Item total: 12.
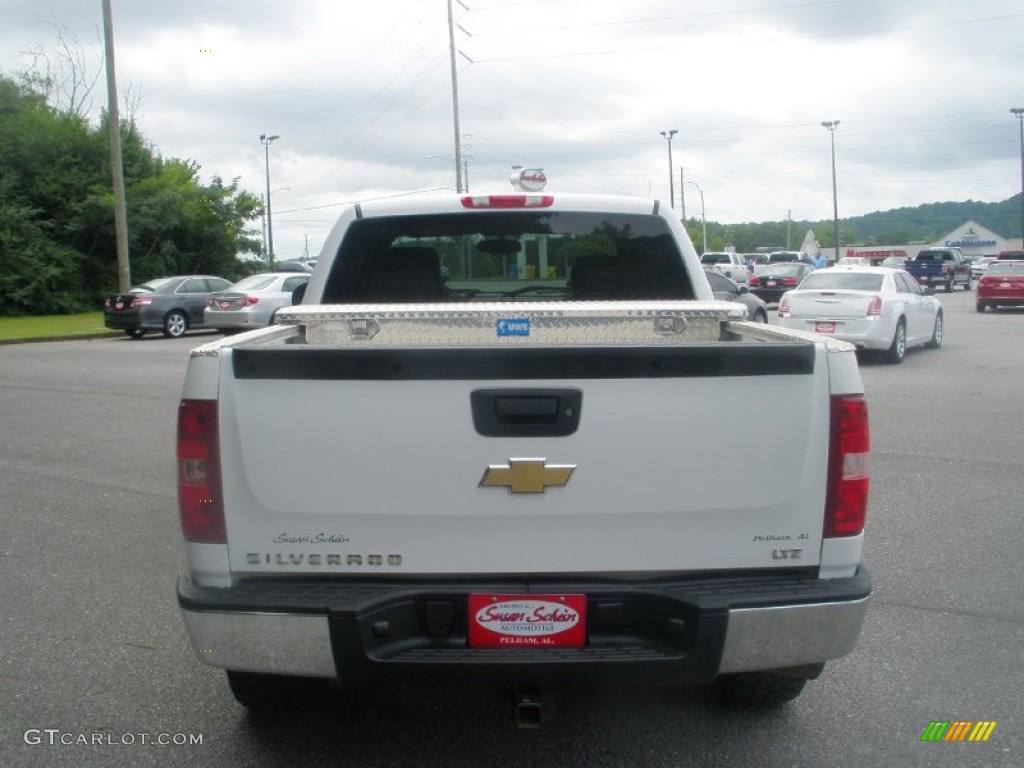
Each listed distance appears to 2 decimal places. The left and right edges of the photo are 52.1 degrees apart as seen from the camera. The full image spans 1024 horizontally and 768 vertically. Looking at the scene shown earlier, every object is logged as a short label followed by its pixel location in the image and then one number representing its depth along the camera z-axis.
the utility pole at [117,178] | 26.66
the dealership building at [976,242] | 90.12
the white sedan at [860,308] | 15.72
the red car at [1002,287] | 28.75
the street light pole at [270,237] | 52.96
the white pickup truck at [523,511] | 3.03
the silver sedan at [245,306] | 23.31
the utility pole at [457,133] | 42.16
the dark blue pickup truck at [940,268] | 43.88
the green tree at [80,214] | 36.12
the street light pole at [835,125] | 63.11
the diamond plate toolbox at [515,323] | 4.16
